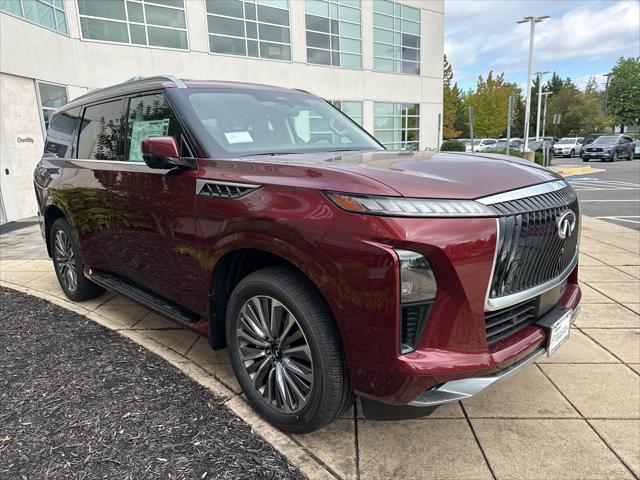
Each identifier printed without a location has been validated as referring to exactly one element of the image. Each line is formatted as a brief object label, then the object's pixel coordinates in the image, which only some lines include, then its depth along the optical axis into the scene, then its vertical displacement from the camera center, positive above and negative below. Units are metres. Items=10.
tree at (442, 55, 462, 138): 40.56 +2.51
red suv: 1.92 -0.55
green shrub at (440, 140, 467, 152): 22.74 -0.71
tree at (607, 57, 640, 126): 59.53 +4.00
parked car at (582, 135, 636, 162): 30.42 -1.54
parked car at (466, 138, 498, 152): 40.67 -1.27
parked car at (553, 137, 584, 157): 37.75 -1.66
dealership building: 11.02 +3.28
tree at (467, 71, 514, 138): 48.41 +2.48
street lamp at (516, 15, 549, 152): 24.30 +4.60
